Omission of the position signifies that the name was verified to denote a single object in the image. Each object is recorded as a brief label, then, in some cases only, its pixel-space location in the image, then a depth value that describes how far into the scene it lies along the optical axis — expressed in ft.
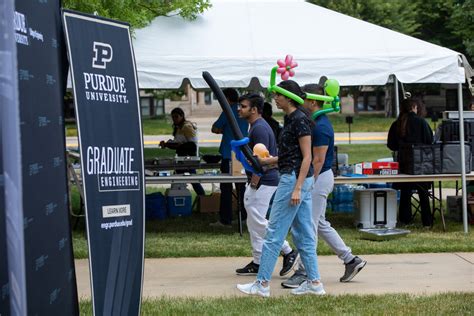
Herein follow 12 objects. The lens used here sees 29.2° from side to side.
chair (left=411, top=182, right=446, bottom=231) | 40.51
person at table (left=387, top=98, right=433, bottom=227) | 41.70
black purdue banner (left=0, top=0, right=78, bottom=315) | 12.06
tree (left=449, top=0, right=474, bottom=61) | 58.18
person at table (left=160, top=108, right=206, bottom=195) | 50.34
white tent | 38.63
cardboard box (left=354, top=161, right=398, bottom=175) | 40.55
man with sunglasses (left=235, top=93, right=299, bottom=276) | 28.62
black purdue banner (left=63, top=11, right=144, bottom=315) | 17.48
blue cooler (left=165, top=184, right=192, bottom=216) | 46.93
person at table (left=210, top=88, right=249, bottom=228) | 40.88
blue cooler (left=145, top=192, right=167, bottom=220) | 45.91
